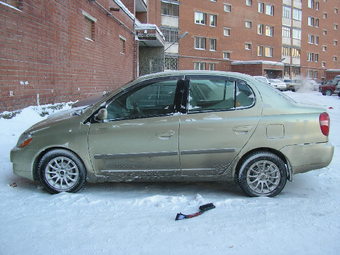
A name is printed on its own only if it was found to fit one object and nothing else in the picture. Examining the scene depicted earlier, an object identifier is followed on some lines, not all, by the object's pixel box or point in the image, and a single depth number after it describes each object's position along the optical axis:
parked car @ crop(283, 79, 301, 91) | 36.53
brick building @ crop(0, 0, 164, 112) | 7.15
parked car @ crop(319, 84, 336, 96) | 27.66
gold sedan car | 3.93
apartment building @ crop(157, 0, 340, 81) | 36.78
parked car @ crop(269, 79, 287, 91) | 33.31
